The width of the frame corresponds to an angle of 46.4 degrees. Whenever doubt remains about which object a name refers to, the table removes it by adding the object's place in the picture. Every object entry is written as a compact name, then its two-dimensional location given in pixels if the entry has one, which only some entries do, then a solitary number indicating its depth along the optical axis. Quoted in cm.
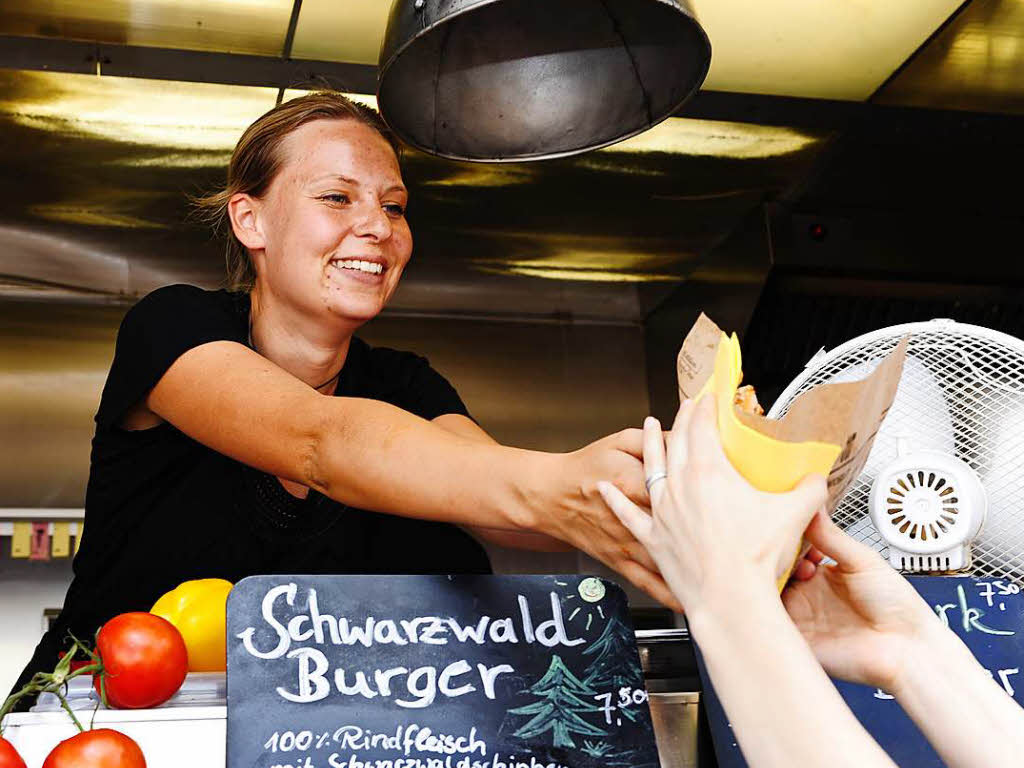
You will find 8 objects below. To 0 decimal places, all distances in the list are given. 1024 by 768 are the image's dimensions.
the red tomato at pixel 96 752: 94
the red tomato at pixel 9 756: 93
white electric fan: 139
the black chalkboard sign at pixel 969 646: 122
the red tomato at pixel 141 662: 107
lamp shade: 155
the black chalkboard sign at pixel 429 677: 107
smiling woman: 111
